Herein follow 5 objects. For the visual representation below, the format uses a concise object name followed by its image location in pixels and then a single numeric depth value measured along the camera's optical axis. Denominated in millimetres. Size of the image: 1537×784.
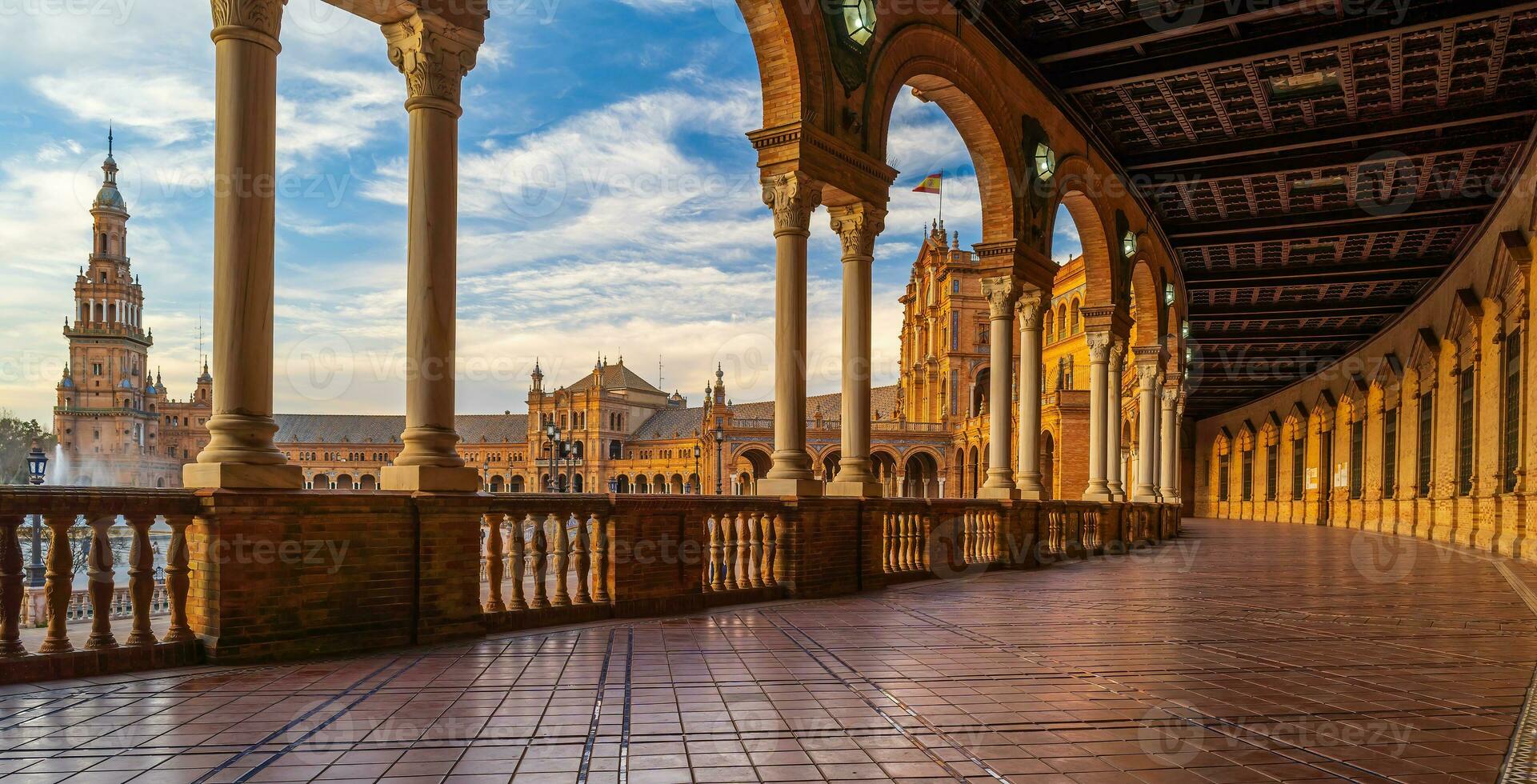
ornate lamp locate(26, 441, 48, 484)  22234
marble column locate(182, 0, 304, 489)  6020
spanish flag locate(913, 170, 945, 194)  51000
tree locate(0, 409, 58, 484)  68500
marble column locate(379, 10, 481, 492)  6988
